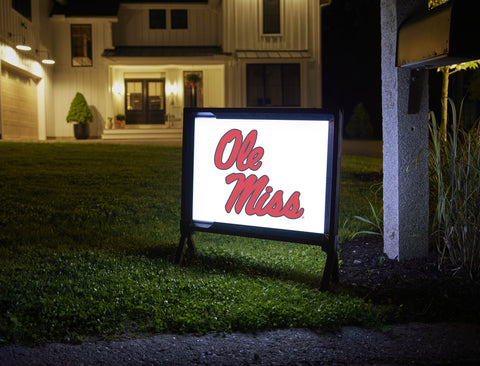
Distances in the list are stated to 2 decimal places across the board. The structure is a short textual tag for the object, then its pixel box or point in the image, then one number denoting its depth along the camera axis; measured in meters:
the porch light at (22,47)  19.30
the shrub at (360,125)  26.89
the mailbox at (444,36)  3.70
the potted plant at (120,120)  24.22
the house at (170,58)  24.56
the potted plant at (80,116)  23.03
